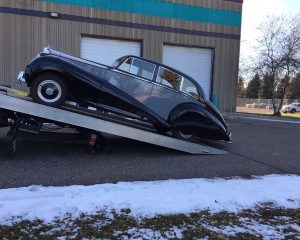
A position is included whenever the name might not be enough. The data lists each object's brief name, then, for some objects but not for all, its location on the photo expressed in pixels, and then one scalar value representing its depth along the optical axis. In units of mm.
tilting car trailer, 5286
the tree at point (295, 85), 30196
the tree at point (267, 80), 28792
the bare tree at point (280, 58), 27062
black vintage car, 5751
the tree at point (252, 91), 56376
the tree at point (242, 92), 60327
